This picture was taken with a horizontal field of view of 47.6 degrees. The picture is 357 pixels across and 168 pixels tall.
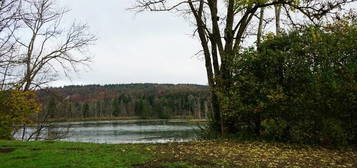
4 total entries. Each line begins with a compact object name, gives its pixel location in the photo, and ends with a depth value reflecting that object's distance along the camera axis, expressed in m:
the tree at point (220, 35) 15.97
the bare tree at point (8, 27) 9.79
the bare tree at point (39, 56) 25.30
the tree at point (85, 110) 119.61
